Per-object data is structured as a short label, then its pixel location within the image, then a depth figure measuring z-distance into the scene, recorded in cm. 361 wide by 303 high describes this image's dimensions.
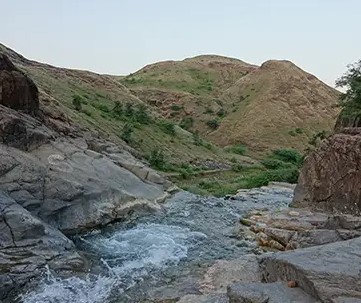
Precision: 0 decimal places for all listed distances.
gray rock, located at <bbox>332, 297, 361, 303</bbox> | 749
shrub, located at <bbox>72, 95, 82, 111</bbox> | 4203
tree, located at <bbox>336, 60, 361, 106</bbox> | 2872
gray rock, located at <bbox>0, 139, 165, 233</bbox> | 1673
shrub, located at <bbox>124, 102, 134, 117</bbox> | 5077
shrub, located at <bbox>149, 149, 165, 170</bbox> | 3724
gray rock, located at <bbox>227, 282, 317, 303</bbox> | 835
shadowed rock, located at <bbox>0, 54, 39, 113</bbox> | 2284
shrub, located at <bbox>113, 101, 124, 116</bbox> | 4975
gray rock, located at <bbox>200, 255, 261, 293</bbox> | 1184
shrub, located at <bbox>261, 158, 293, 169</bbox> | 5476
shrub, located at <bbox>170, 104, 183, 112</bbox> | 8253
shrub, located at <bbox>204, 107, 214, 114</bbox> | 8094
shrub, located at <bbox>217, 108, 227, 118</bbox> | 8044
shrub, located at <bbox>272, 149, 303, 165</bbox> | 6228
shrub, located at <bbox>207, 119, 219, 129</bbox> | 7588
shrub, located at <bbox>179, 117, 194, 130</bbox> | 7341
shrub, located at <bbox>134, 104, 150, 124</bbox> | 5068
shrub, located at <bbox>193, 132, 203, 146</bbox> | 5268
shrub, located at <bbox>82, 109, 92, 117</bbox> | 4169
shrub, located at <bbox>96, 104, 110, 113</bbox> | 4819
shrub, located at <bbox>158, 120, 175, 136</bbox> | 5166
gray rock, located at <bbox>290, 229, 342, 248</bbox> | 1379
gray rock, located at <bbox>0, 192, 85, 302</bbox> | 1135
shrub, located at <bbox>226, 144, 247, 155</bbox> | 6157
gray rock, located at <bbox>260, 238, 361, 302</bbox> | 806
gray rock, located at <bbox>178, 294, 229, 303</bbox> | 1015
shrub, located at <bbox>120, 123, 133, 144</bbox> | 4000
